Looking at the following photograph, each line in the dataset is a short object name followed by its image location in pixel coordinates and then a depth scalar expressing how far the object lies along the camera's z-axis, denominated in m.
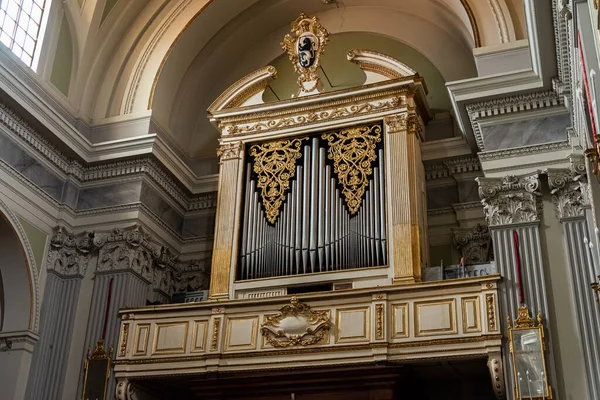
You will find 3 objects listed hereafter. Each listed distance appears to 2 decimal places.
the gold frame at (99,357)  11.57
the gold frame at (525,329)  9.66
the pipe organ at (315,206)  11.74
